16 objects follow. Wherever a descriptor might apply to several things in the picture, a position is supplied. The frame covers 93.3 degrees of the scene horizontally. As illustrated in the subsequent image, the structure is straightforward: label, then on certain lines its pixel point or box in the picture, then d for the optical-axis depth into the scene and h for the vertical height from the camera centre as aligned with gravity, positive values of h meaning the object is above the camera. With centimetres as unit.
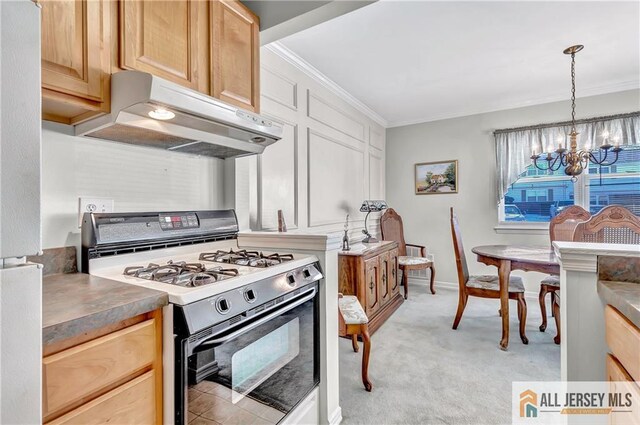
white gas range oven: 92 -34
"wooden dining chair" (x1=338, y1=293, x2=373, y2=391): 198 -77
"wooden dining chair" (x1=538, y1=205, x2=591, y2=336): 290 -16
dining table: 242 -44
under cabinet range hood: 107 +40
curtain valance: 336 +88
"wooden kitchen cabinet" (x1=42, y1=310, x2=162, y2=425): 70 -42
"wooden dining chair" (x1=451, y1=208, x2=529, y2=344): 264 -70
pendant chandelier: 259 +53
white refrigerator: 51 +0
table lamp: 346 +6
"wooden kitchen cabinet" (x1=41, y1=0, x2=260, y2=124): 101 +68
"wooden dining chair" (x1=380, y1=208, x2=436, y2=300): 420 -28
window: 344 +25
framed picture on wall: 435 +51
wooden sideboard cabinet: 272 -63
